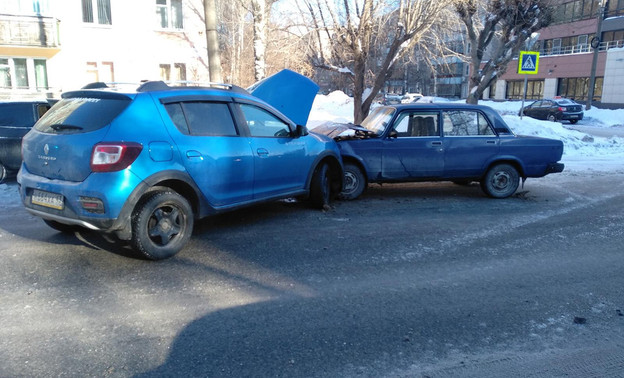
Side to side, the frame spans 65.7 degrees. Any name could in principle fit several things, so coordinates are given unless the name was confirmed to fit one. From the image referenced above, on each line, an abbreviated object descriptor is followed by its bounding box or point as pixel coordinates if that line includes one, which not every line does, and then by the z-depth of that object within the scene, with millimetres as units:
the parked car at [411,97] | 43562
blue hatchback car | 4641
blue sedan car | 7992
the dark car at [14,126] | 9055
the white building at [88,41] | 20672
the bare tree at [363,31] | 13539
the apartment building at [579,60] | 42438
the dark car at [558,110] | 29656
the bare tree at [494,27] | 15672
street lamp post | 33169
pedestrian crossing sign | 14414
